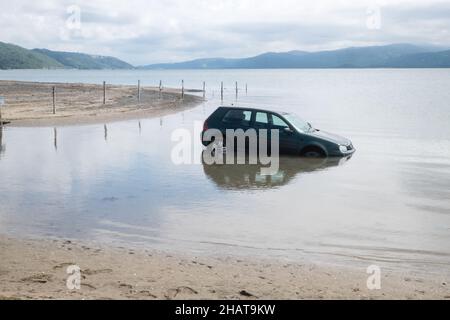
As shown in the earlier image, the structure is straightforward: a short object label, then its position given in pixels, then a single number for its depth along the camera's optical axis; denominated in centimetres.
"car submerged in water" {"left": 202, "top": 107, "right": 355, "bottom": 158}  1745
